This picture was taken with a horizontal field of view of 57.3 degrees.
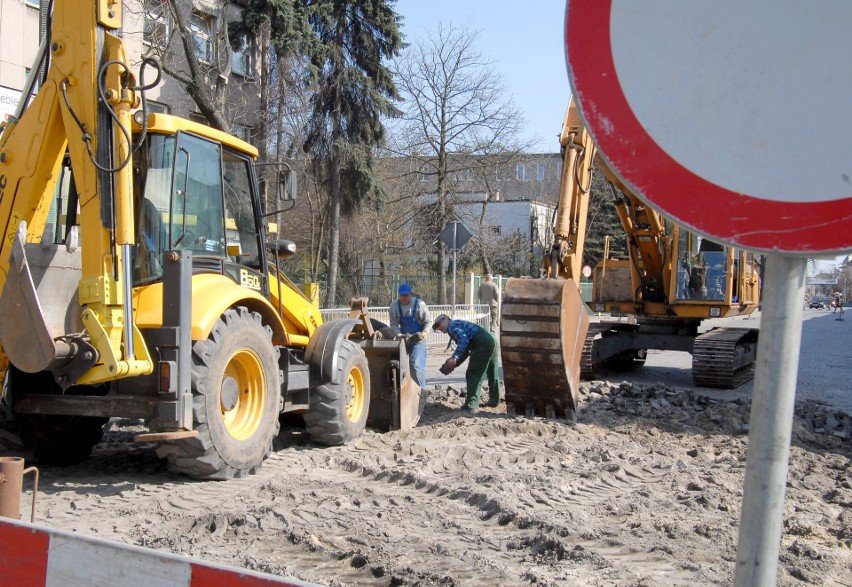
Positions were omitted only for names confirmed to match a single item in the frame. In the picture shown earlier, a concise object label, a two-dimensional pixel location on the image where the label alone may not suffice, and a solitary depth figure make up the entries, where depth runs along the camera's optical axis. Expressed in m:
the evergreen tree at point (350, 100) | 24.39
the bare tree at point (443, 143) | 30.19
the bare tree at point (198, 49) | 17.08
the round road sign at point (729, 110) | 1.39
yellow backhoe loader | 5.13
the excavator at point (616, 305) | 8.36
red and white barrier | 2.03
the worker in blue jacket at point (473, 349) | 9.66
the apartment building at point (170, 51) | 16.89
